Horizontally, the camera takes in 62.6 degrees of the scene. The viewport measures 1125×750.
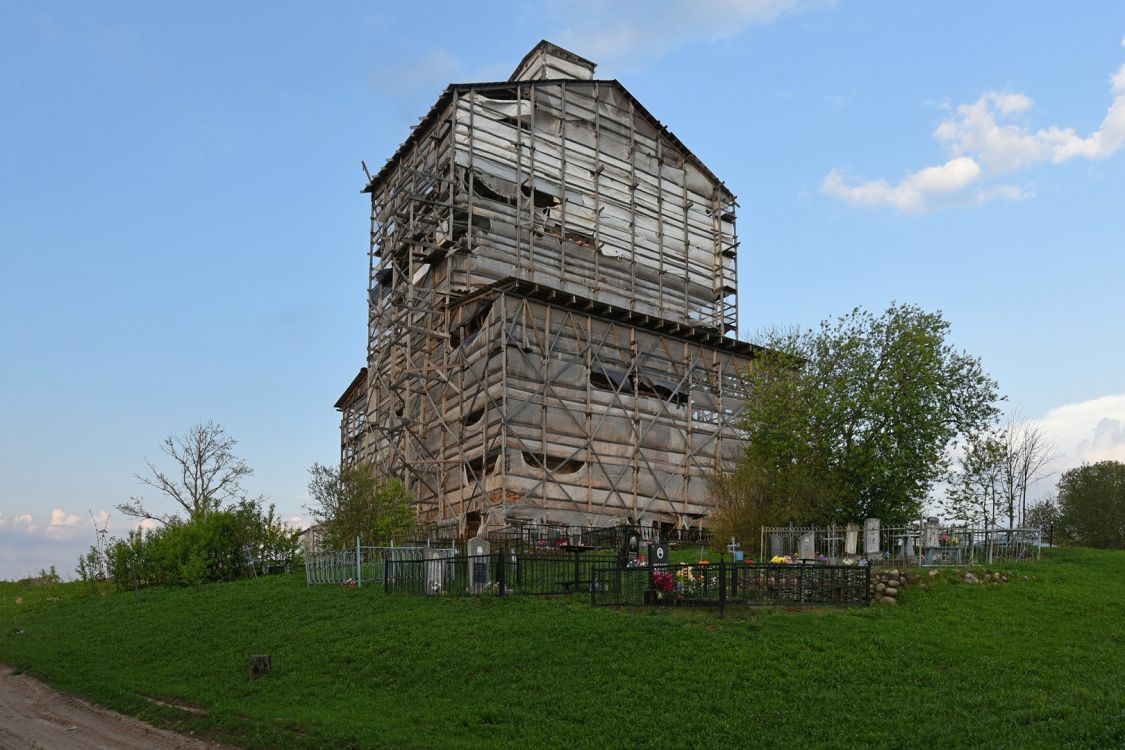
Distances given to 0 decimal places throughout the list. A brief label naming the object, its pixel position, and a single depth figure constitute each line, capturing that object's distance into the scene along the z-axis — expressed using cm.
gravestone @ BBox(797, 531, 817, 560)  2806
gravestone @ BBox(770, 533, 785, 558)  3092
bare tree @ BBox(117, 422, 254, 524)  4944
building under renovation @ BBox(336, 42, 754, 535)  4244
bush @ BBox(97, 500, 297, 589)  3434
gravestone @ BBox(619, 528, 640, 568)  2462
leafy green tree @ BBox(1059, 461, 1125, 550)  5850
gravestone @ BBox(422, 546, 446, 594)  2383
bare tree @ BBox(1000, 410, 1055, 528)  5116
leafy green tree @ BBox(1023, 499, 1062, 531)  6328
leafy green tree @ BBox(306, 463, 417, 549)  3509
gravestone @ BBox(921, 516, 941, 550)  2819
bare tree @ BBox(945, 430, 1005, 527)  3919
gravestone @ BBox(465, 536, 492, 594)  2311
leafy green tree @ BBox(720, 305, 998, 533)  3603
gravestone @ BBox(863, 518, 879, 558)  2881
